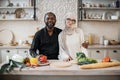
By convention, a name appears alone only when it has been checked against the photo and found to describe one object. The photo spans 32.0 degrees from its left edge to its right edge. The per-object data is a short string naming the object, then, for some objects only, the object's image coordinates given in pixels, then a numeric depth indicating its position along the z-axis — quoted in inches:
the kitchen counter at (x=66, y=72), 88.3
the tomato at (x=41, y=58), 98.6
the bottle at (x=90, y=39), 200.4
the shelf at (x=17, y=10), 199.0
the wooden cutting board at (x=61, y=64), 92.7
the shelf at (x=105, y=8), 194.4
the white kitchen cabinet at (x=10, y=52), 187.3
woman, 122.3
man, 122.6
